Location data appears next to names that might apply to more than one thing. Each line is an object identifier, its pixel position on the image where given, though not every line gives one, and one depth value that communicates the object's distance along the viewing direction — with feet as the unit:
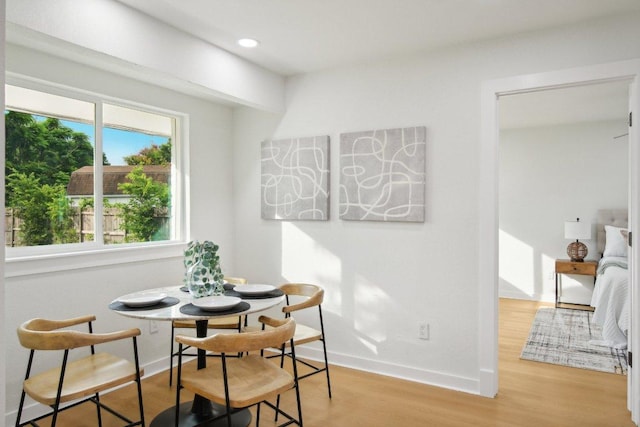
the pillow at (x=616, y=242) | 17.63
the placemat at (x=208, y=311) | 7.72
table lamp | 18.52
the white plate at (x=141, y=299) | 8.07
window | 9.23
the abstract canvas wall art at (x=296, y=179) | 12.19
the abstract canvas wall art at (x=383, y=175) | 10.81
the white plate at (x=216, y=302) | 7.82
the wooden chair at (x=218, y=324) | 10.45
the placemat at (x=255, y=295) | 9.25
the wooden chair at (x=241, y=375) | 6.70
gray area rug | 12.29
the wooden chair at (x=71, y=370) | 6.75
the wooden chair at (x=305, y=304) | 9.47
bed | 13.56
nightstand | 18.38
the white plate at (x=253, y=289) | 9.31
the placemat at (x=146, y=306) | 7.96
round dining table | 7.67
